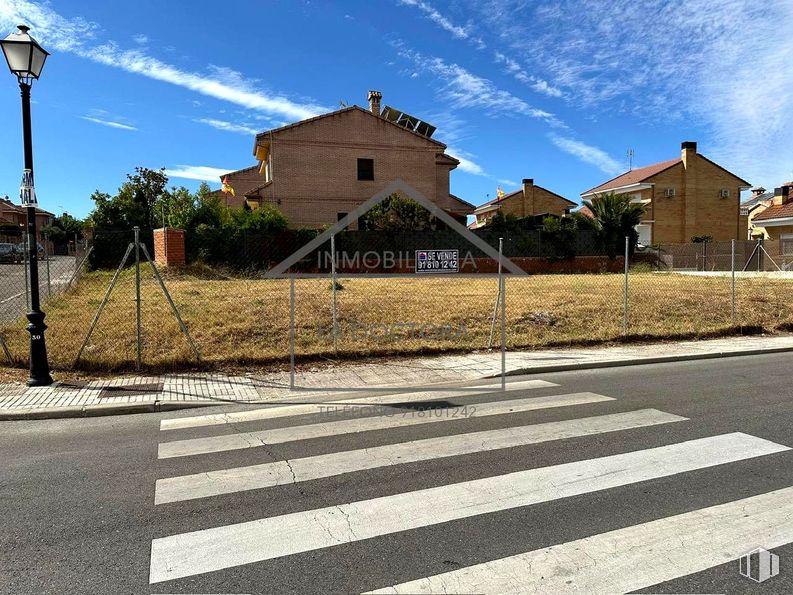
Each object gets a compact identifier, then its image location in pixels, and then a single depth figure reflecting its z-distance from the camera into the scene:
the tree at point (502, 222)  31.56
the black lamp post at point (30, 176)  6.70
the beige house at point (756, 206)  40.99
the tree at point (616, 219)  31.03
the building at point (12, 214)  60.43
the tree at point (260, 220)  23.91
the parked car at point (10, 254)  34.34
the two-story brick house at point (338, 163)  31.11
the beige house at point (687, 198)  43.19
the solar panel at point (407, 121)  37.16
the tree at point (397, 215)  25.61
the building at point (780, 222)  31.91
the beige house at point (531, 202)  50.66
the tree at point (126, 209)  37.34
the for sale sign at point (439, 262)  14.04
